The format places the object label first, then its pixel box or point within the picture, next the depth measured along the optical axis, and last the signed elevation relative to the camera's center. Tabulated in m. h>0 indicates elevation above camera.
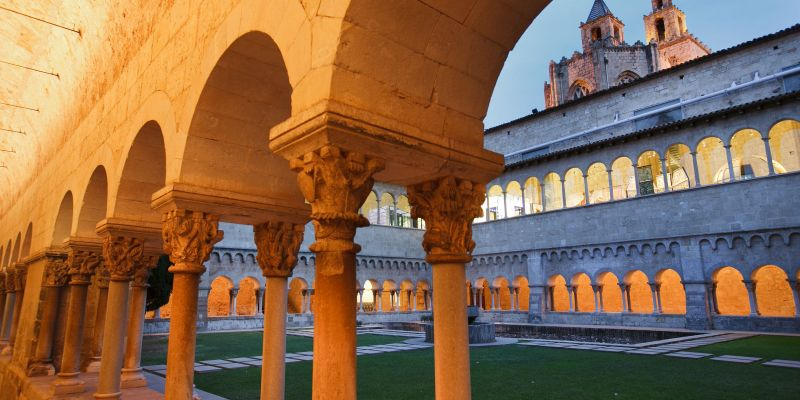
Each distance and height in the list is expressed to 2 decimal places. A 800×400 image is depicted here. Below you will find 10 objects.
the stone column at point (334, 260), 2.55 +0.22
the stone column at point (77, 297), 7.83 +0.11
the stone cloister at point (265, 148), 2.65 +1.18
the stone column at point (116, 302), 6.22 +0.02
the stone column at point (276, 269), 4.88 +0.34
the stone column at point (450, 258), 3.03 +0.28
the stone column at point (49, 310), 9.45 -0.12
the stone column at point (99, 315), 8.16 -0.20
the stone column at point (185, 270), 4.45 +0.30
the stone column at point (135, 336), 7.32 -0.49
